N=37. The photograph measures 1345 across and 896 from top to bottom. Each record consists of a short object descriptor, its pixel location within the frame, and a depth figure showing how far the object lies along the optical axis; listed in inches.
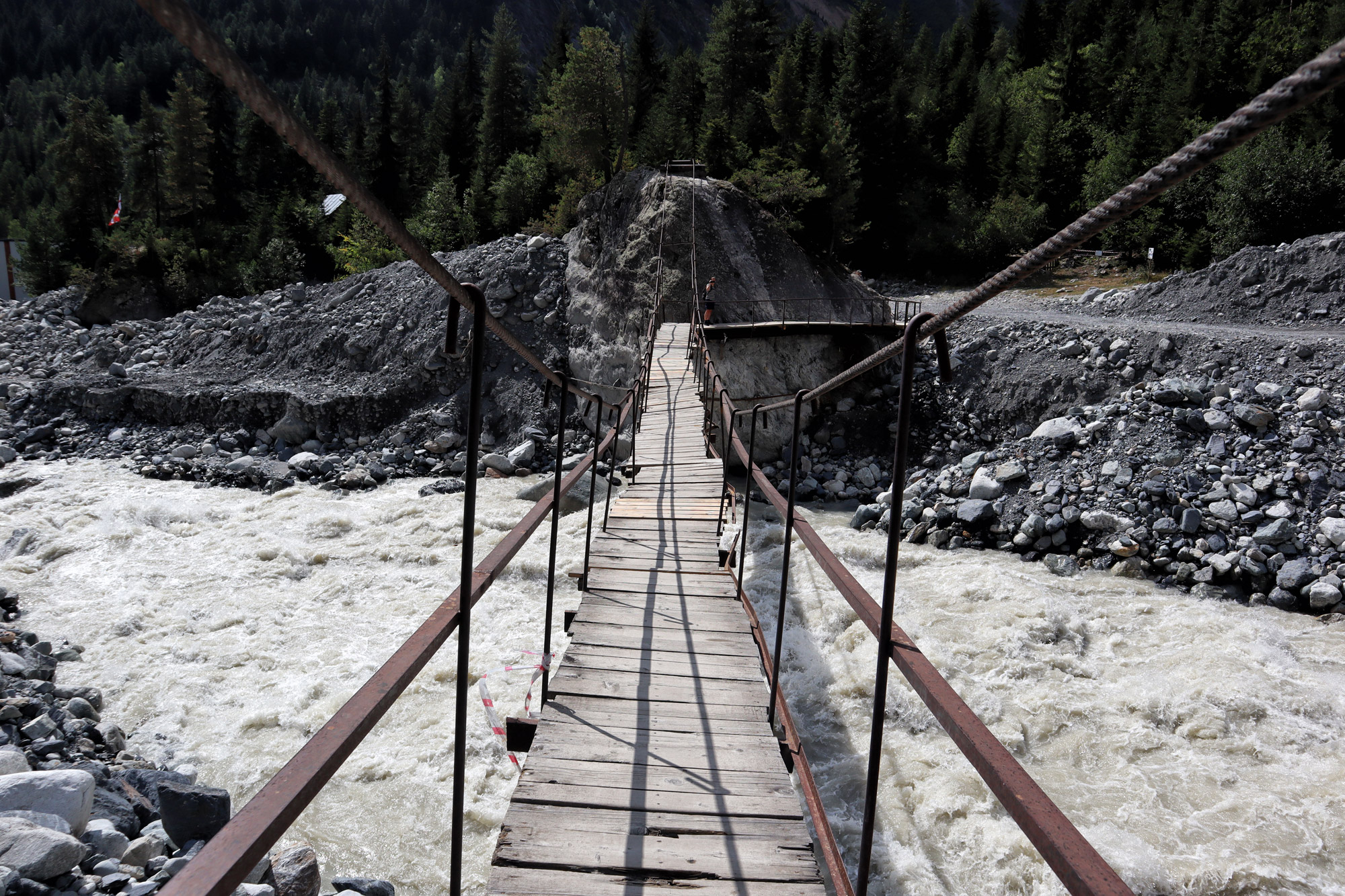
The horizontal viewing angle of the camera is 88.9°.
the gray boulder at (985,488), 413.1
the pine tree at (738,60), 1193.4
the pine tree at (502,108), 1547.7
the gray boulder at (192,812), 152.3
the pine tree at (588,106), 880.9
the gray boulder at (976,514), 382.3
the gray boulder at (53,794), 141.2
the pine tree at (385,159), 1663.4
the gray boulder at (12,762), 158.7
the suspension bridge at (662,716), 35.2
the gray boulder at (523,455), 518.9
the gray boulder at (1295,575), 294.0
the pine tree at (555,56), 1544.0
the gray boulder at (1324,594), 283.7
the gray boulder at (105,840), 140.1
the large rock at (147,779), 168.6
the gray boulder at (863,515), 417.4
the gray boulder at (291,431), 585.0
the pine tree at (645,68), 1284.4
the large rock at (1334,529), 309.7
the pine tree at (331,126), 1647.4
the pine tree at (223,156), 1553.9
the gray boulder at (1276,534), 315.9
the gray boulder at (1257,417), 374.0
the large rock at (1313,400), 372.4
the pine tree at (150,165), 1330.0
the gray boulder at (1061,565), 335.6
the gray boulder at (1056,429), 437.4
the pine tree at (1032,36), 1780.3
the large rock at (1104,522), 347.3
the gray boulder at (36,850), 125.5
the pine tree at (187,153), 1280.8
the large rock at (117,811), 151.7
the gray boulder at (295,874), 139.8
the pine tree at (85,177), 1338.6
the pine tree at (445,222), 1235.9
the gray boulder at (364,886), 150.8
